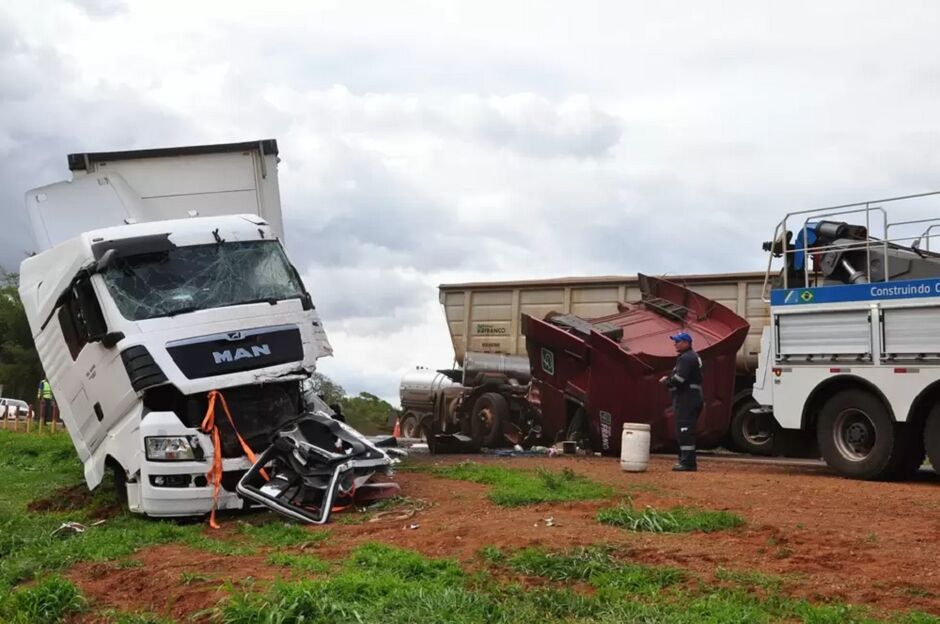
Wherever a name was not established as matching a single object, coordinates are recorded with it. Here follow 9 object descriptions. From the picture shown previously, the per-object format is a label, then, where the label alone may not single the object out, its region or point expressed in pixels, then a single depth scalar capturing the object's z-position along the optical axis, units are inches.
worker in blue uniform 488.1
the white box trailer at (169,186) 492.4
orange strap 361.1
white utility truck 438.3
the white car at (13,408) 1421.5
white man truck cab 362.6
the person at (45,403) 1088.3
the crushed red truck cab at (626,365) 552.1
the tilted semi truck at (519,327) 669.4
